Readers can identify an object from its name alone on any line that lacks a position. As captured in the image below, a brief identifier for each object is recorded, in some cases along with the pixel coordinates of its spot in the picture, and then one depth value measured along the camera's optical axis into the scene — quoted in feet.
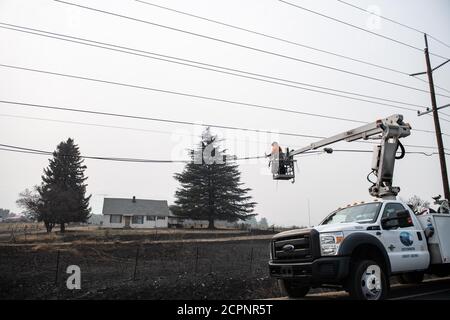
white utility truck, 25.29
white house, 206.49
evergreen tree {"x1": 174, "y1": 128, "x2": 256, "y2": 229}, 177.27
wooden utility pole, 57.41
